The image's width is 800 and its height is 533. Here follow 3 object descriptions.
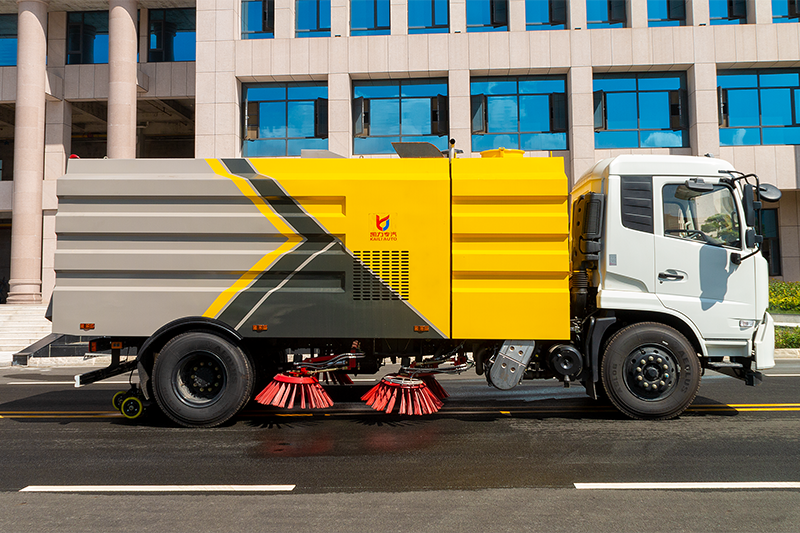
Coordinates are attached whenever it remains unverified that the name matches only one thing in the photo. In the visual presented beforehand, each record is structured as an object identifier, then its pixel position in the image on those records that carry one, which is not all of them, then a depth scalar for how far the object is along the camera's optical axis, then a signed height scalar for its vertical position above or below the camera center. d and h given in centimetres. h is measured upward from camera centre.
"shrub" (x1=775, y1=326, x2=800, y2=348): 1420 -109
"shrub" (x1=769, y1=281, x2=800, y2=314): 1598 -11
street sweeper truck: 623 +34
